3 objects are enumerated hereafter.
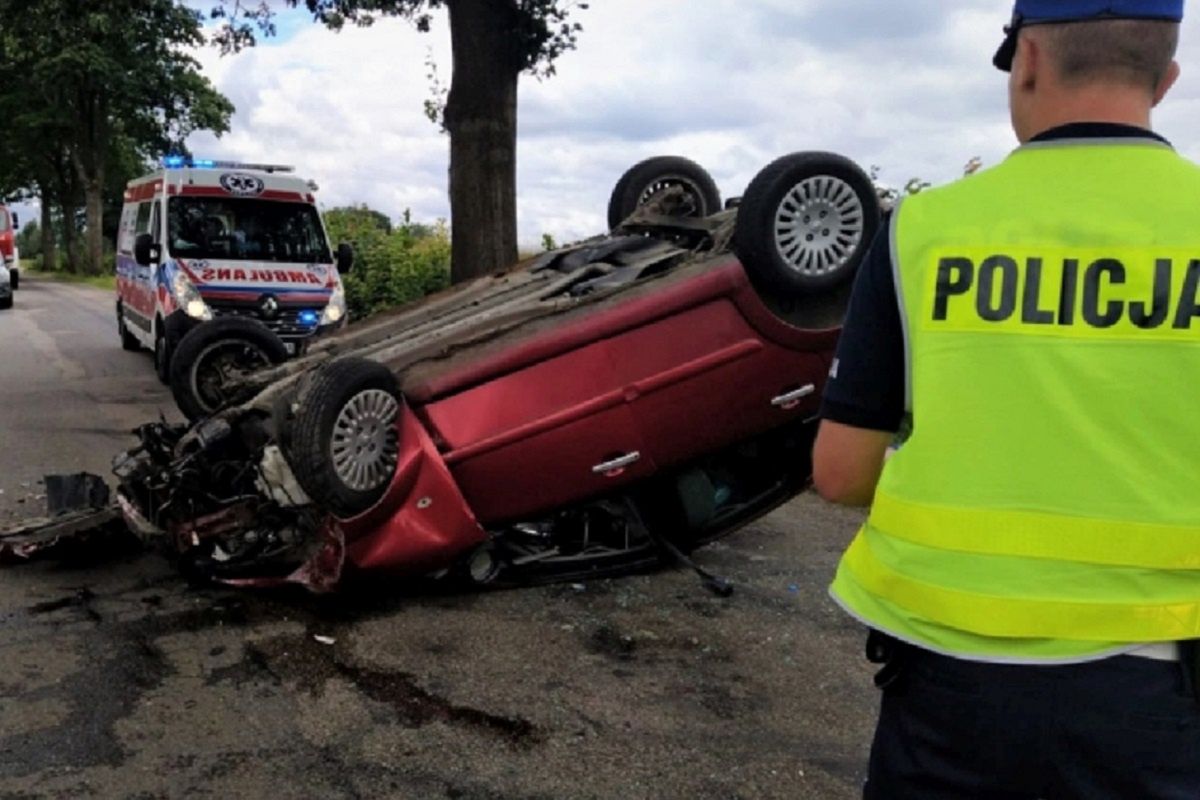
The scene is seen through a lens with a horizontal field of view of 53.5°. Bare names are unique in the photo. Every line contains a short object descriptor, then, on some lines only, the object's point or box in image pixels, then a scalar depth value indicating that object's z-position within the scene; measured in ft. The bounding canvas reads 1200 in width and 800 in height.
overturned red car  15.58
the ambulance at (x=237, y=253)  36.29
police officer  4.68
